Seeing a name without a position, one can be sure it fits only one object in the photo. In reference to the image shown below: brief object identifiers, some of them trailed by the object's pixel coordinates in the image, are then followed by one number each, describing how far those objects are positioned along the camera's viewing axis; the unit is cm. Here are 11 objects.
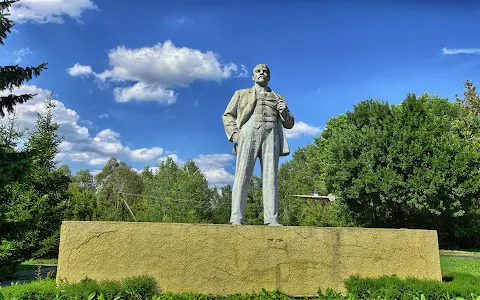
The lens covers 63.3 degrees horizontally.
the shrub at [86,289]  475
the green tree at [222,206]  3175
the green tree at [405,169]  2091
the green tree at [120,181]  4088
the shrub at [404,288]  518
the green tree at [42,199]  1433
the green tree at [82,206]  1855
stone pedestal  545
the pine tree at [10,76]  1111
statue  677
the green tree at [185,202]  3003
